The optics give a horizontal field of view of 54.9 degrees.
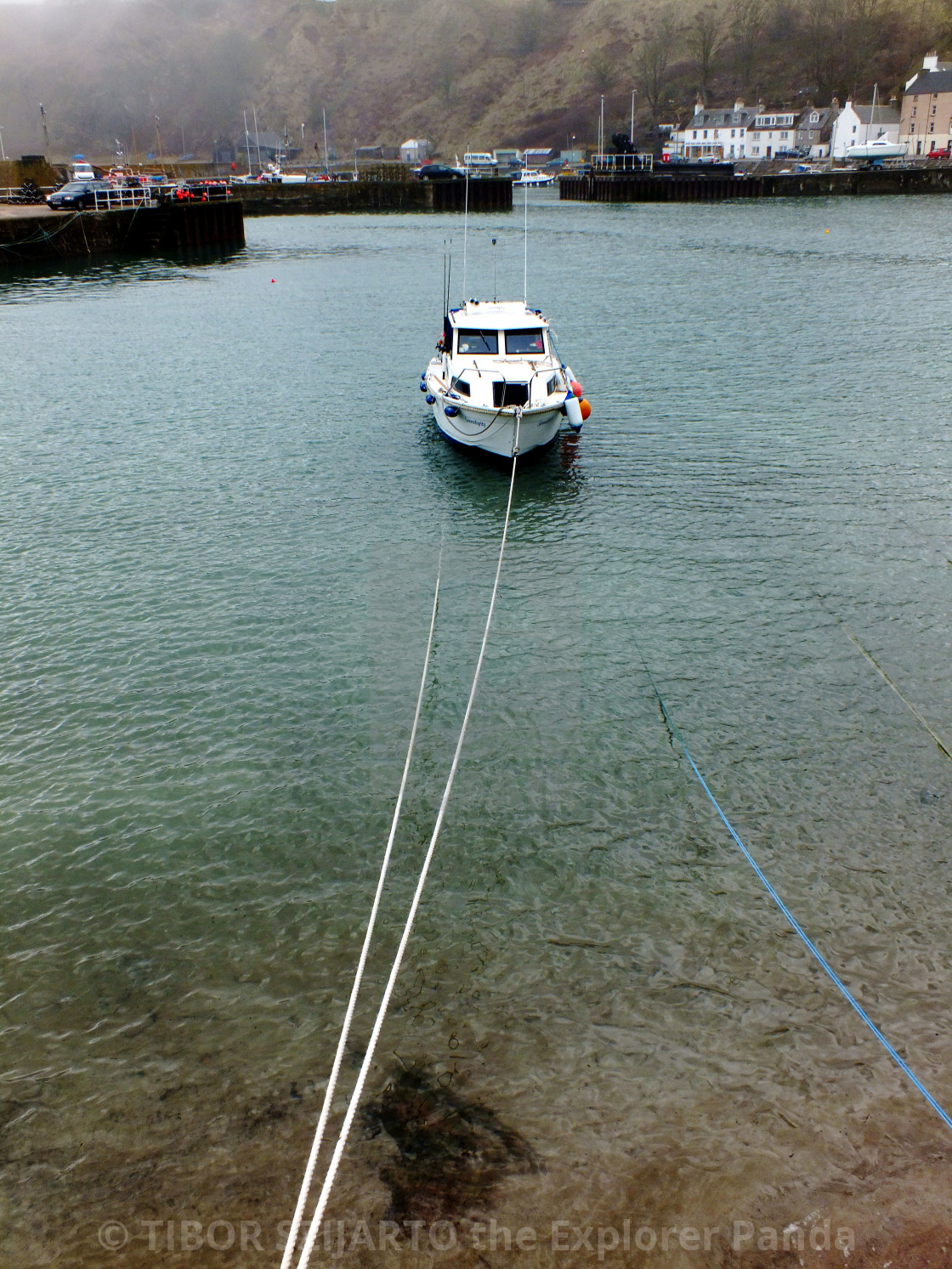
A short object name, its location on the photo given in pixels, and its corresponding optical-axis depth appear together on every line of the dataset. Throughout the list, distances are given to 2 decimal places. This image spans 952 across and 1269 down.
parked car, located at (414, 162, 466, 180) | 127.06
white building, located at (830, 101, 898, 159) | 163.38
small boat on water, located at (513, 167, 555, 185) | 177.38
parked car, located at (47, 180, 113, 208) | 73.88
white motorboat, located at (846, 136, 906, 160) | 144.38
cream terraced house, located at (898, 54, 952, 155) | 154.88
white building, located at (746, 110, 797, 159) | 182.38
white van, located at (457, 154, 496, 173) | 165.12
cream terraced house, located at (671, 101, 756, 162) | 188.88
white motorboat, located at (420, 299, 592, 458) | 23.72
